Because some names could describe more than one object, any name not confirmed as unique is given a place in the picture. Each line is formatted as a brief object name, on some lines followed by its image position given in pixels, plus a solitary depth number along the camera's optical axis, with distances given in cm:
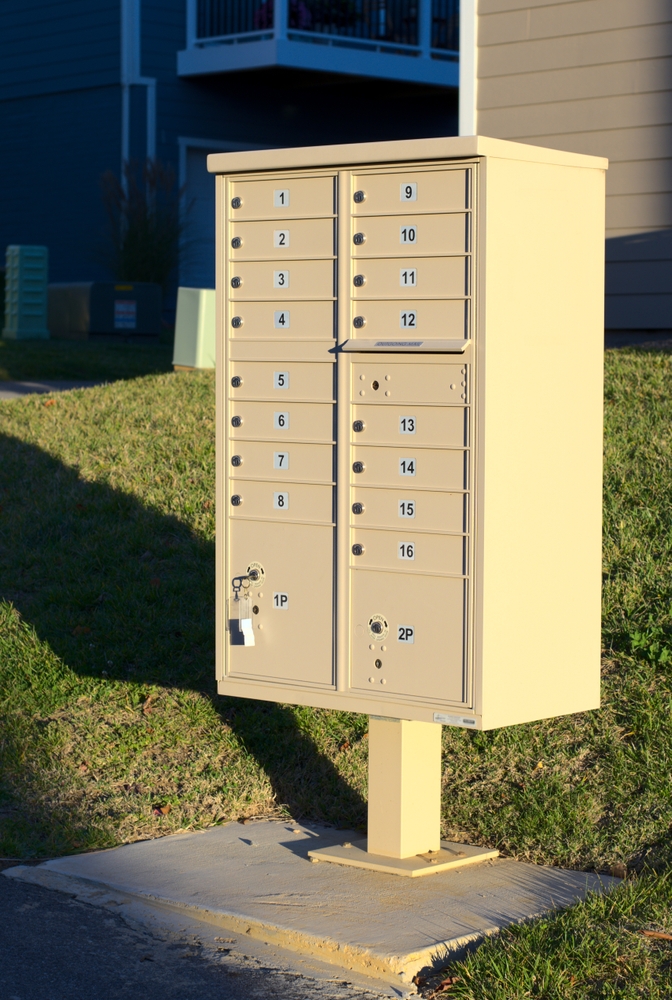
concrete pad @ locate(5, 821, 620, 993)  706
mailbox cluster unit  758
